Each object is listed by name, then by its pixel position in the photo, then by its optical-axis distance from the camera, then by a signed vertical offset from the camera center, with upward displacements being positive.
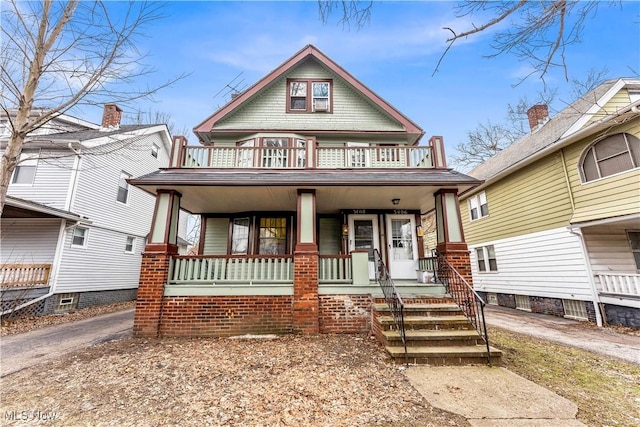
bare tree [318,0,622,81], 3.54 +3.22
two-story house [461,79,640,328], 8.05 +1.78
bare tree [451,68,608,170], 16.42 +10.15
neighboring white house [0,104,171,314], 9.66 +1.74
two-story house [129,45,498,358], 6.64 +2.01
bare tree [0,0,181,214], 4.33 +3.71
